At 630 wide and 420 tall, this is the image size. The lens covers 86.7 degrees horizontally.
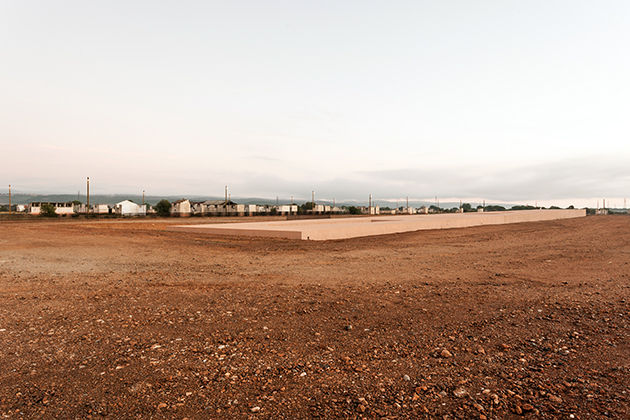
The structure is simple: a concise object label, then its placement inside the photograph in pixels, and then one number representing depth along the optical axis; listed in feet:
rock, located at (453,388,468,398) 9.50
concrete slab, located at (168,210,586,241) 58.03
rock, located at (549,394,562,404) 9.15
